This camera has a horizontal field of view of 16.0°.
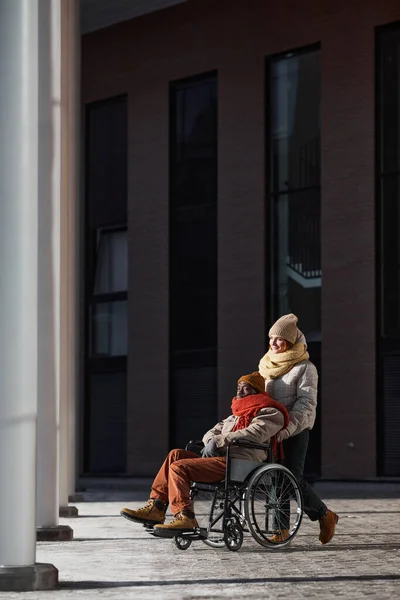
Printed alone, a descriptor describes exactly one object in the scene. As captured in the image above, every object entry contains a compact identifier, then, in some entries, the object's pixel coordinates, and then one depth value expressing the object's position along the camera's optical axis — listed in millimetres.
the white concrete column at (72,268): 17261
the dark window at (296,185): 26781
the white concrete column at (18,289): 7969
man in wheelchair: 10453
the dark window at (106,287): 30828
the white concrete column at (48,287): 11508
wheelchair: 10445
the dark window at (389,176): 25391
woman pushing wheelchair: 11133
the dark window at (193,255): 28859
